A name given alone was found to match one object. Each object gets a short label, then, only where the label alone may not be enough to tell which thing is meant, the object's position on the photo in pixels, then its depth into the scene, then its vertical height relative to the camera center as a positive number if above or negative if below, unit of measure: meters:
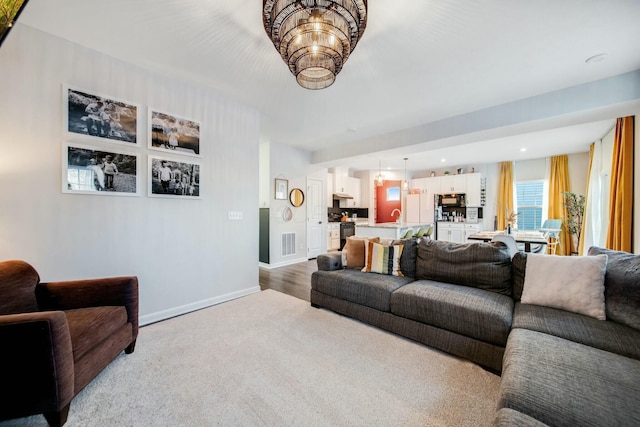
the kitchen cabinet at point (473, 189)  7.14 +0.57
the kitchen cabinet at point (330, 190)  7.54 +0.52
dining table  3.88 -0.47
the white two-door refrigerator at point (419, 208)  7.93 +0.00
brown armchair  1.28 -0.79
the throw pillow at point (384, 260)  2.90 -0.62
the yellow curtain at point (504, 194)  6.89 +0.42
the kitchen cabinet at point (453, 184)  7.36 +0.75
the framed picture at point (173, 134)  2.73 +0.82
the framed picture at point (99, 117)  2.23 +0.83
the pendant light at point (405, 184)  6.78 +0.66
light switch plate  3.43 -0.13
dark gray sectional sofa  1.01 -0.76
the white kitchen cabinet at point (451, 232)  7.21 -0.69
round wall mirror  5.66 +0.21
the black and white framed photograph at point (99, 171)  2.23 +0.31
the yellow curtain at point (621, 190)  3.15 +0.27
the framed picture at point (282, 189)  5.35 +0.38
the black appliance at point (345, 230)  7.42 -0.70
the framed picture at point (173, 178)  2.72 +0.31
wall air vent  5.54 -0.84
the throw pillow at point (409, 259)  2.87 -0.59
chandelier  1.47 +1.13
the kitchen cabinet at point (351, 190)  7.88 +0.55
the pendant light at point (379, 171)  6.74 +1.23
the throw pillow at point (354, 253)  3.16 -0.59
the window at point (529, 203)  6.63 +0.17
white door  6.11 -0.24
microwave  7.47 +0.26
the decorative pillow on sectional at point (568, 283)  1.79 -0.57
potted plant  5.70 -0.07
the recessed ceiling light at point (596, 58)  2.31 +1.44
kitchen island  5.36 -0.49
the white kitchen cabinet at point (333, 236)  7.07 -0.85
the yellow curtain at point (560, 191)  6.07 +0.46
